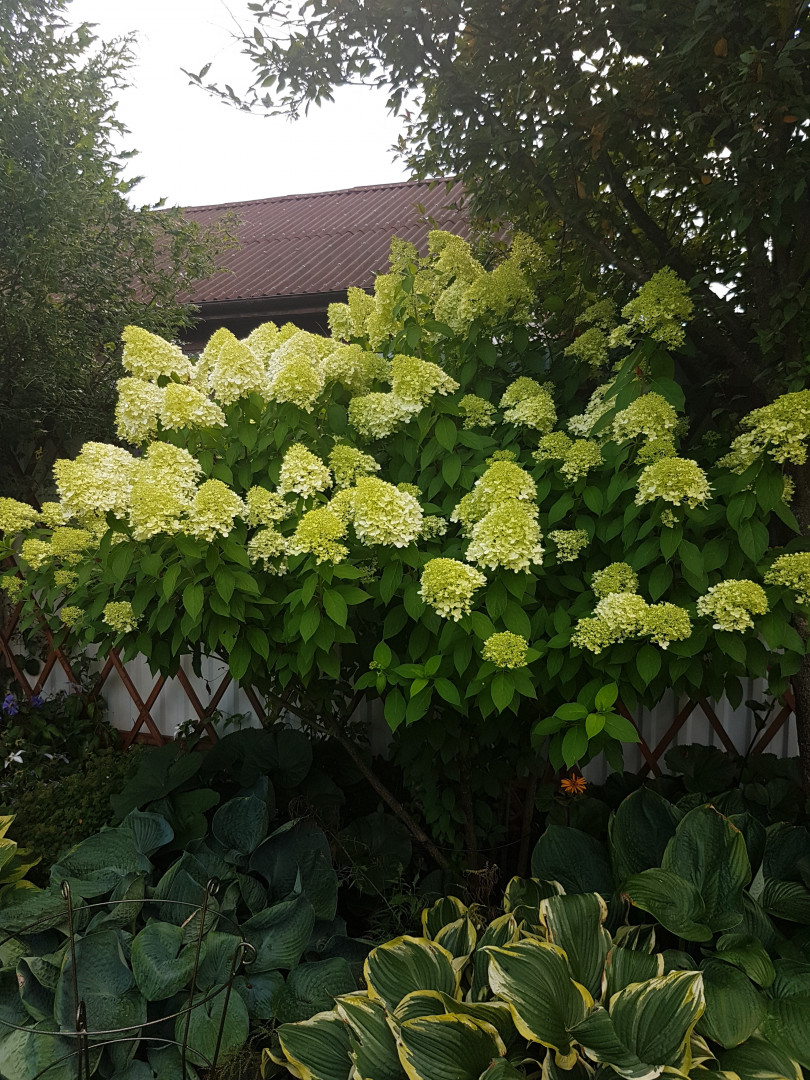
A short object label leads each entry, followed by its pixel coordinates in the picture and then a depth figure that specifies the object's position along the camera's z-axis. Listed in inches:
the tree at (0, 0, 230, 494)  124.0
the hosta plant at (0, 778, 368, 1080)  69.7
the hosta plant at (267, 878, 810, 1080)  56.3
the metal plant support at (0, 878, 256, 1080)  58.3
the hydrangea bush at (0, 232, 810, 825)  60.0
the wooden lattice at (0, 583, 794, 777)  101.5
